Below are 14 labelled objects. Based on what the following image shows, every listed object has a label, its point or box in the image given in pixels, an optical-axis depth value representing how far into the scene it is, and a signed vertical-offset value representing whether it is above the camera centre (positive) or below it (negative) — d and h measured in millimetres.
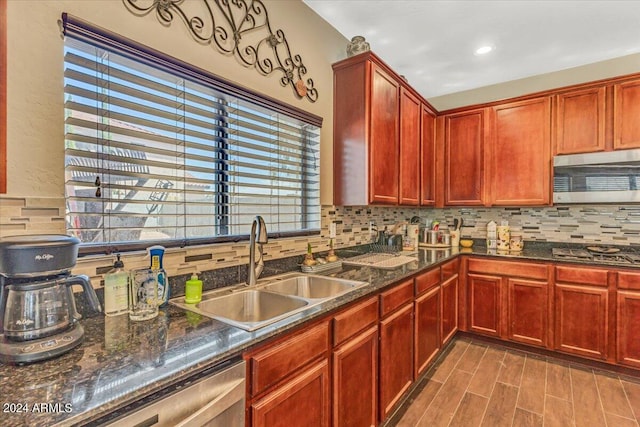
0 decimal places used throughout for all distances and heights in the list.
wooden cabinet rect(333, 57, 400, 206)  2260 +586
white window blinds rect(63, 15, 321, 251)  1185 +293
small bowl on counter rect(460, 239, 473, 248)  3275 -350
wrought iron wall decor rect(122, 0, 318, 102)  1424 +959
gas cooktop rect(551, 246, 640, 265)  2439 -385
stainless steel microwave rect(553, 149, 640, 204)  2479 +277
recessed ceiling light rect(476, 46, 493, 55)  2709 +1428
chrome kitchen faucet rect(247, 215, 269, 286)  1596 -159
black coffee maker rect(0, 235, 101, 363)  817 -243
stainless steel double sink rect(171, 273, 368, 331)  1346 -435
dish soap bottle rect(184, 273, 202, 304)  1359 -361
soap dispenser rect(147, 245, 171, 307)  1276 -236
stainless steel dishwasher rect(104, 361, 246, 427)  728 -511
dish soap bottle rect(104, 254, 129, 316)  1163 -307
